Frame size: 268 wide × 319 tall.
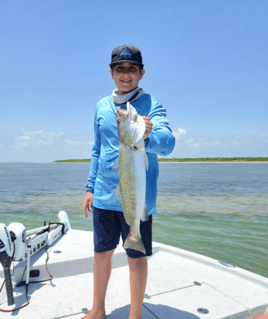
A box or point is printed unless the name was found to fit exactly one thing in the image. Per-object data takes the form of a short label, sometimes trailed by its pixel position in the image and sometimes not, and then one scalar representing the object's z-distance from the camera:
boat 2.98
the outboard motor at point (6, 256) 3.05
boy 2.33
